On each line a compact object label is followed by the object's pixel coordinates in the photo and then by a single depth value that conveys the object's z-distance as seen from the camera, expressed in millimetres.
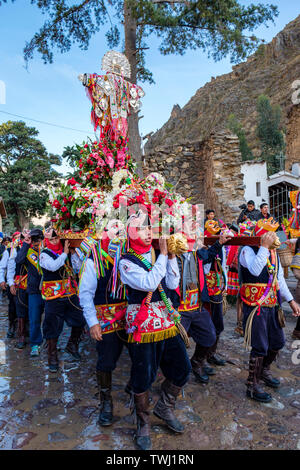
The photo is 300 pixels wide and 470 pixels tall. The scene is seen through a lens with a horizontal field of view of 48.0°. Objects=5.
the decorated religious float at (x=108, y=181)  3439
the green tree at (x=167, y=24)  8852
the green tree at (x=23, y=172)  25000
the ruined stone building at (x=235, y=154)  11055
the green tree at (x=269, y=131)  38438
